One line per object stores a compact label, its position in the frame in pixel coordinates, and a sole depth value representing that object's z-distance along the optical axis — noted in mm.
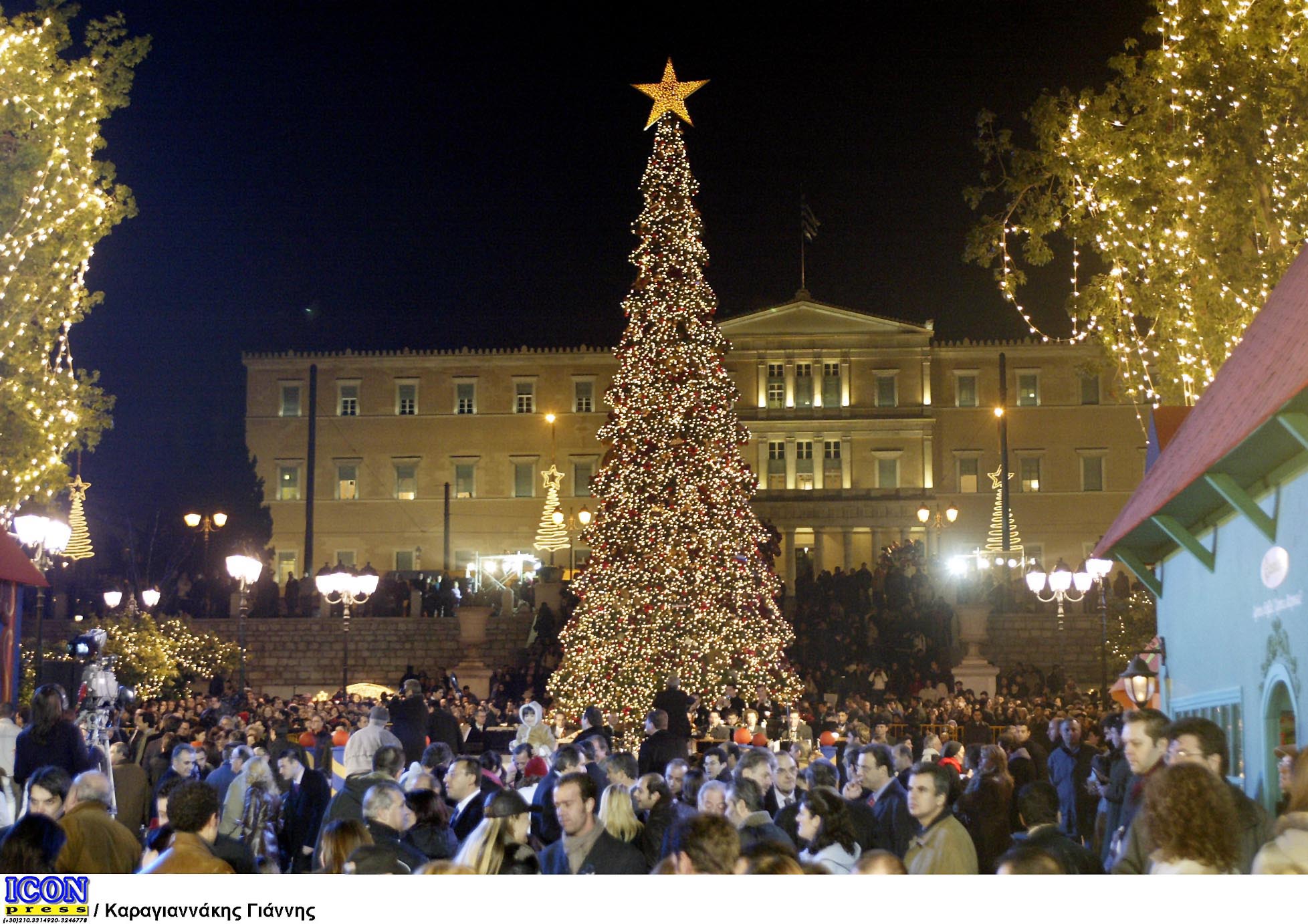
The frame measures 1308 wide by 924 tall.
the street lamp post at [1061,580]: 26500
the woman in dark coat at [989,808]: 8953
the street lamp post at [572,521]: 34844
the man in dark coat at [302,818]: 10070
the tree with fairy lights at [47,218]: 21812
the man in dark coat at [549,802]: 8867
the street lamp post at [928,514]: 36031
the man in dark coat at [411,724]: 13906
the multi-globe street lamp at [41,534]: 21438
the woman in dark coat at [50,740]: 11062
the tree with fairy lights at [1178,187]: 18422
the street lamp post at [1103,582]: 23547
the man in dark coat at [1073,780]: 12758
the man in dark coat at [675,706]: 16891
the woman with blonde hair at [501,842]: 6496
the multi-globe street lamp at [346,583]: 24875
